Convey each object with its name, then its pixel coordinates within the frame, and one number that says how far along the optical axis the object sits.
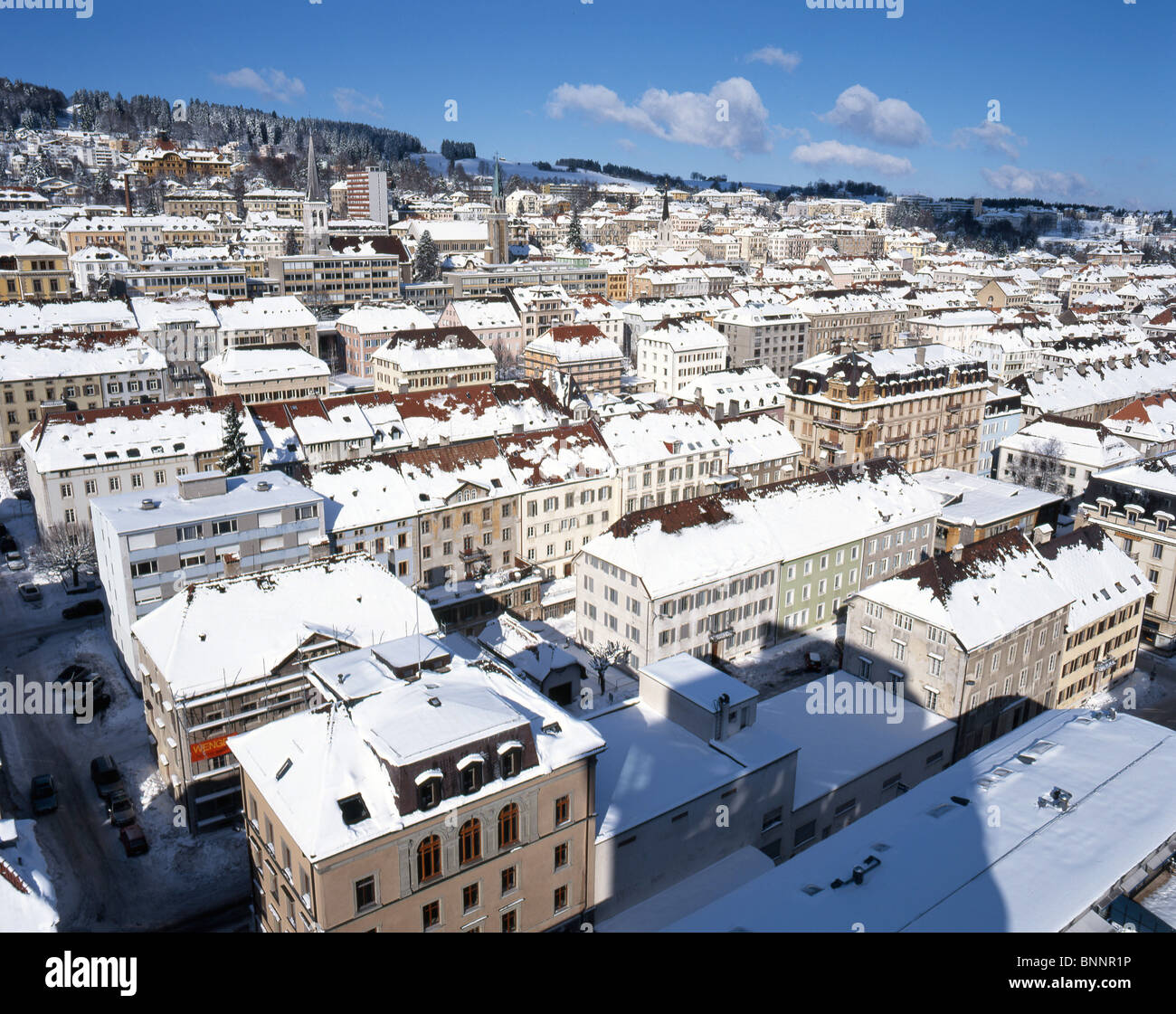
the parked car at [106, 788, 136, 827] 42.78
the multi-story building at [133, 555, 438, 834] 41.94
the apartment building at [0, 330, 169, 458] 90.88
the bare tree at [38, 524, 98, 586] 67.81
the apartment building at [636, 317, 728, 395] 122.75
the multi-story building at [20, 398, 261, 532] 70.44
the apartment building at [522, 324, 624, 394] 118.44
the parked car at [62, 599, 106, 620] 63.81
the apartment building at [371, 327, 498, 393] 104.75
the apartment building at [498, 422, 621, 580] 67.81
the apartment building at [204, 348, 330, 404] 97.56
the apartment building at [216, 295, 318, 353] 121.50
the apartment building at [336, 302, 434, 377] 124.31
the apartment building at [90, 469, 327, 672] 49.66
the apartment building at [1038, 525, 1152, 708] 54.84
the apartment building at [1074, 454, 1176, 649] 63.47
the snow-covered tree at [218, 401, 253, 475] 68.31
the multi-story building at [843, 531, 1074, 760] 47.91
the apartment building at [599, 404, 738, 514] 73.44
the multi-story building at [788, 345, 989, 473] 87.25
